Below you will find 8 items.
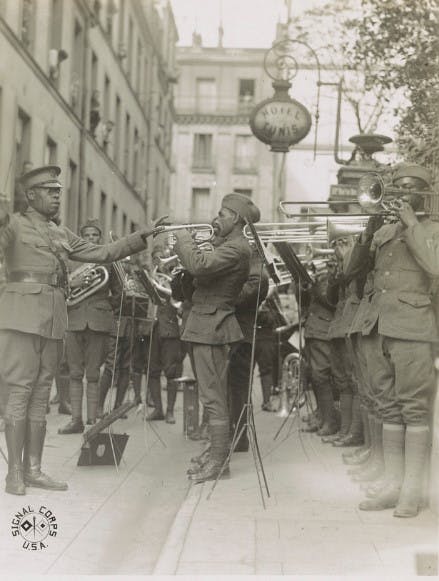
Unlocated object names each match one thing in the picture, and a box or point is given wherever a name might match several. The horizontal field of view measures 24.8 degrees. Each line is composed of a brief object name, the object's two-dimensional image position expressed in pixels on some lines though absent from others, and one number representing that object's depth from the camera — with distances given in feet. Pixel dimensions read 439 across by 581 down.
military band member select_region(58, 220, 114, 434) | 33.81
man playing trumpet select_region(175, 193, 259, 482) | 24.84
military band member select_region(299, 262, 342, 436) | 34.19
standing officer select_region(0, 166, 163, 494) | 22.50
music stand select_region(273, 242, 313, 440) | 27.71
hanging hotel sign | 40.47
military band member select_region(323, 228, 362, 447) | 29.22
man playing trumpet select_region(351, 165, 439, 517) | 20.84
